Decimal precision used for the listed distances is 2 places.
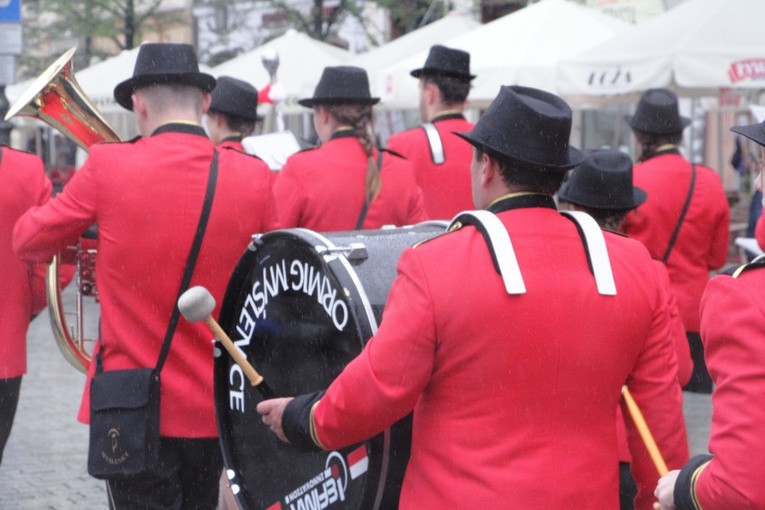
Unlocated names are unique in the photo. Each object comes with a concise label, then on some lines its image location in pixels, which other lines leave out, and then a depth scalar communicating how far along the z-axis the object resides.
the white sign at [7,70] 16.25
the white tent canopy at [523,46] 15.83
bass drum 4.85
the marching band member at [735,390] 3.48
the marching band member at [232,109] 9.51
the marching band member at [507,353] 4.12
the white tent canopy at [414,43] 21.06
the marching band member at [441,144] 9.82
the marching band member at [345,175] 8.60
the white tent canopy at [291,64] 21.68
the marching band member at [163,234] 6.23
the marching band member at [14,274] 7.60
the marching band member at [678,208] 9.56
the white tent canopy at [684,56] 12.42
